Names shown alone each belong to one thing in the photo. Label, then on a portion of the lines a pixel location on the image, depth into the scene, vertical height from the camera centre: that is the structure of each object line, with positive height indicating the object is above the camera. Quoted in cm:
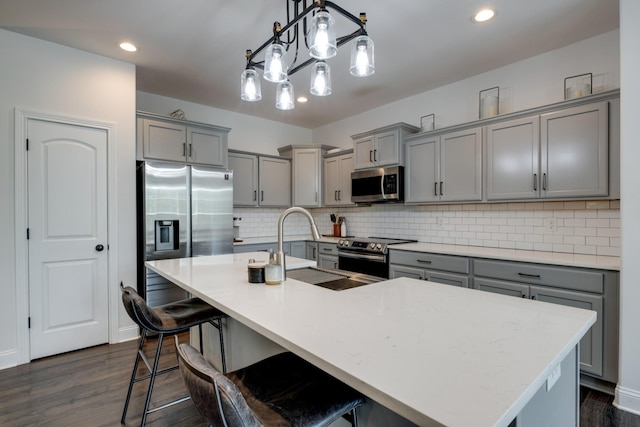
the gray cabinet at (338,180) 461 +45
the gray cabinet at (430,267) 300 -56
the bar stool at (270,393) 74 -60
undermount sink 174 -40
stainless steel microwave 383 +31
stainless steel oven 365 -53
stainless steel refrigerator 331 -7
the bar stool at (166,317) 166 -60
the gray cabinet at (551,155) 251 +46
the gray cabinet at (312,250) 466 -58
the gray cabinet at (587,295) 223 -63
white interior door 282 -23
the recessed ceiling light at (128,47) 286 +147
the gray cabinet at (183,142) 352 +80
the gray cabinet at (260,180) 448 +45
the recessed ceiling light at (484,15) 239 +146
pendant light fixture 156 +84
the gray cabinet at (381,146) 383 +80
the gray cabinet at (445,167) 326 +46
